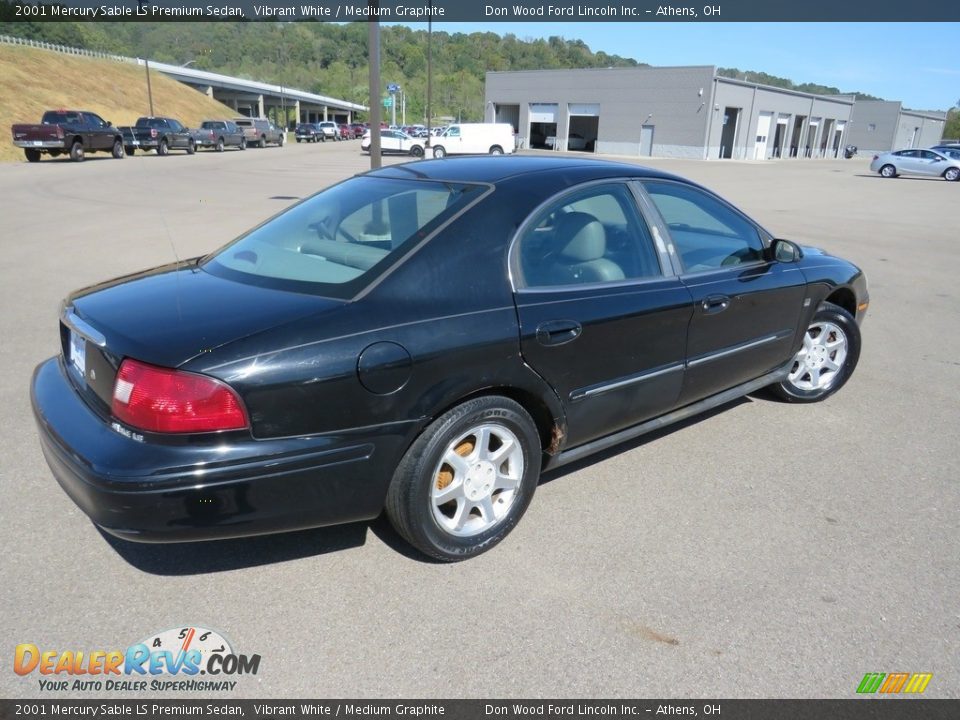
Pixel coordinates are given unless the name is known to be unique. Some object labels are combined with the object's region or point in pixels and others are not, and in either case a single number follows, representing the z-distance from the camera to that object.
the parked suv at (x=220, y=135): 41.67
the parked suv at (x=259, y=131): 50.06
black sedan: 2.42
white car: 44.19
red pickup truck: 26.45
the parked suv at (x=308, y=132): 63.91
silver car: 37.25
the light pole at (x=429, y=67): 30.07
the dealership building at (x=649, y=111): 55.78
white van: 42.66
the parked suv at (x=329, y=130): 70.76
